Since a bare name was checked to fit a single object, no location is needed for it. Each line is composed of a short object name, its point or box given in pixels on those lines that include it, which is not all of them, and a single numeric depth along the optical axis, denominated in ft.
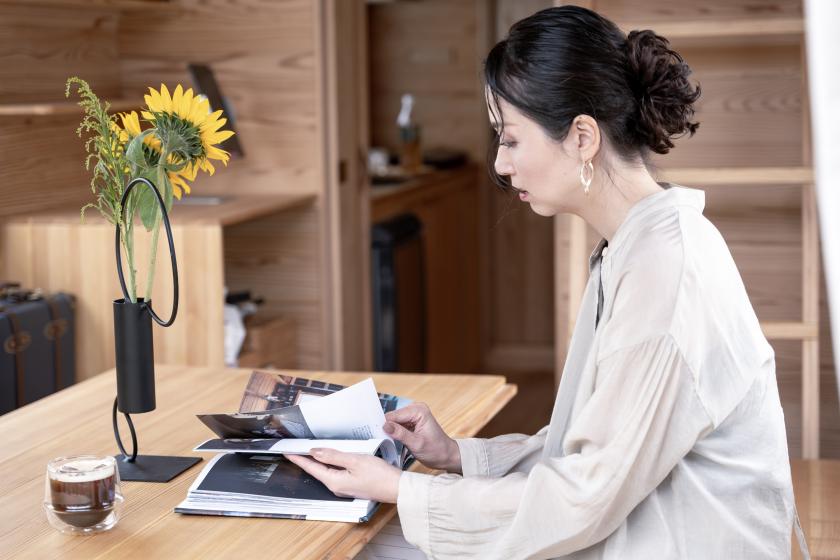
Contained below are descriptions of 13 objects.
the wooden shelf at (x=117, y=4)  9.71
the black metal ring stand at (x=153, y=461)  4.89
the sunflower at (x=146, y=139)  5.04
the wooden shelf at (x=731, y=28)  8.95
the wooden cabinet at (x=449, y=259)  15.38
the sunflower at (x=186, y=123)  5.01
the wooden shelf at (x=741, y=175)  9.02
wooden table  4.25
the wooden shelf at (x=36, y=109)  8.76
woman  4.15
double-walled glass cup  4.30
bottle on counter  16.16
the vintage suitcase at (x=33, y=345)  8.19
